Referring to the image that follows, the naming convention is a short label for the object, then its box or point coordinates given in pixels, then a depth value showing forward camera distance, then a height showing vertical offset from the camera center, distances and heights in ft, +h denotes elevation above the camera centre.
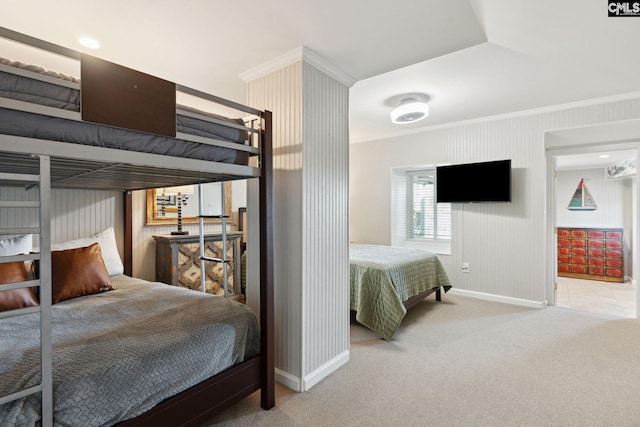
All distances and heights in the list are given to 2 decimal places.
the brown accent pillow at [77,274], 7.79 -1.47
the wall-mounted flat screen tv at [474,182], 14.15 +1.36
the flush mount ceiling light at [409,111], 11.53 +3.62
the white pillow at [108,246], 9.77 -1.00
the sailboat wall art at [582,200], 22.36 +0.74
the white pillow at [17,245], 7.72 -0.71
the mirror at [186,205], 12.87 +0.39
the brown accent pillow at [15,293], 6.50 -1.58
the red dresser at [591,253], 20.03 -2.73
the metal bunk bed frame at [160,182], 3.80 +0.24
